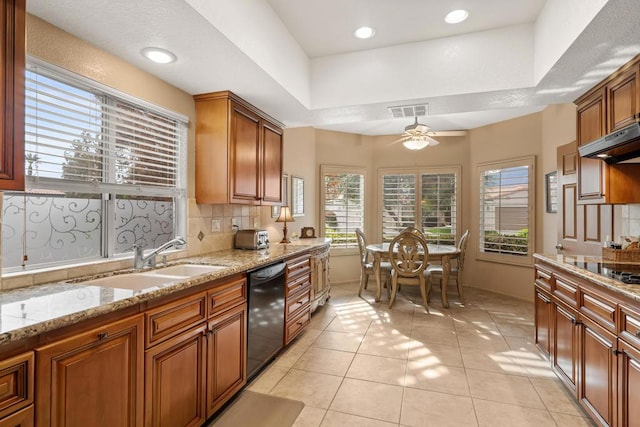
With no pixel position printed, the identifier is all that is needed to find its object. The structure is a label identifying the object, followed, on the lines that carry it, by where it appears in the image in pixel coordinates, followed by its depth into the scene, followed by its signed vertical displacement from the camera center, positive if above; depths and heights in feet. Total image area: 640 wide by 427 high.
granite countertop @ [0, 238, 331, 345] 3.53 -1.20
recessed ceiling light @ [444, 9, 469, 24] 8.02 +5.06
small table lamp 13.23 -0.09
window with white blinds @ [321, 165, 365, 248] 18.31 +0.70
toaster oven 10.36 -0.80
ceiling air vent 10.22 +3.45
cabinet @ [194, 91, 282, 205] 9.08 +1.92
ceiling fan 12.92 +3.22
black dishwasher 7.81 -2.64
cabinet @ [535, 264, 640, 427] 5.06 -2.44
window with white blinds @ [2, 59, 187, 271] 5.62 +0.82
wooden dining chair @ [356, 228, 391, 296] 15.52 -2.45
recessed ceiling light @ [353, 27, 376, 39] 8.82 +5.08
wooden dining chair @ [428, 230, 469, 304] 14.58 -2.45
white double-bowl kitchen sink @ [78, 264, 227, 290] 6.34 -1.33
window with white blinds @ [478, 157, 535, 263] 15.38 +0.36
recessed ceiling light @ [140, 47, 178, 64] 6.72 +3.41
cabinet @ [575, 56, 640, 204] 7.06 +2.23
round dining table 14.12 -1.79
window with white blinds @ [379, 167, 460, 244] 18.38 +0.82
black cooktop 5.79 -1.09
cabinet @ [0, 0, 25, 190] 4.09 +1.55
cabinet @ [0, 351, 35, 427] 3.27 -1.85
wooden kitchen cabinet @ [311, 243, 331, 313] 12.55 -2.55
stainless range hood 5.68 +1.44
